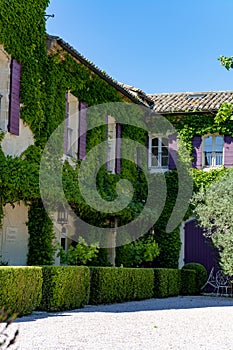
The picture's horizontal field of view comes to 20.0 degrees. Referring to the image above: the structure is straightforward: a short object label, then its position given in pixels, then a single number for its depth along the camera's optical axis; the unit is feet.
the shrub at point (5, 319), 11.33
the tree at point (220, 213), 64.18
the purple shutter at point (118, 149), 67.73
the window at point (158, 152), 79.46
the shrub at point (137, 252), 65.41
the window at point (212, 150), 78.54
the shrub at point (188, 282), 71.77
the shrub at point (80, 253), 56.13
